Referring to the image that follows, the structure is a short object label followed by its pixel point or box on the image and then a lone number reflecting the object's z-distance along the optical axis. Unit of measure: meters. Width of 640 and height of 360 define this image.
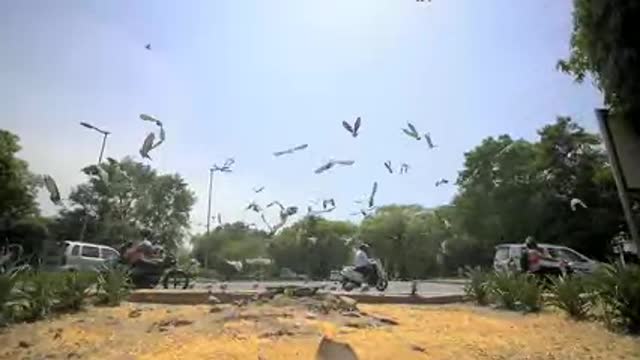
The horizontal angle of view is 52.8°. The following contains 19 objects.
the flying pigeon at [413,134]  11.90
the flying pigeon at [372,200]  15.69
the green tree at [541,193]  33.62
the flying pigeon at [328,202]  19.46
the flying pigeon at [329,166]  13.81
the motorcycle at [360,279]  16.06
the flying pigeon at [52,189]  13.70
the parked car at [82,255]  20.44
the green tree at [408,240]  49.81
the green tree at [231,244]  46.91
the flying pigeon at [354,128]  11.48
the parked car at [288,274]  41.23
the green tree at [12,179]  31.86
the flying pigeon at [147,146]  12.09
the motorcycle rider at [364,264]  16.17
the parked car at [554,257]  19.16
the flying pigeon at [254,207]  23.16
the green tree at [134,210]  44.69
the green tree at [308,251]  49.34
